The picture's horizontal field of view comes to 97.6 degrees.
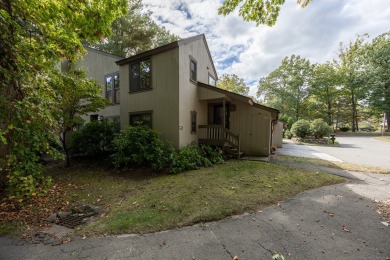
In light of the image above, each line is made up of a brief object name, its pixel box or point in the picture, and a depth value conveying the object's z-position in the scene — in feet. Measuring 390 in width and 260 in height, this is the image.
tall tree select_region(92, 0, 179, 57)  61.00
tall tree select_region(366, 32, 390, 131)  89.56
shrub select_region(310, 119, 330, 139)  62.85
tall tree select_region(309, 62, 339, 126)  103.50
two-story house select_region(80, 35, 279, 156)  28.35
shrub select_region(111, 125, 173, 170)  24.54
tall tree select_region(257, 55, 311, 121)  106.52
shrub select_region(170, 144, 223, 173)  24.73
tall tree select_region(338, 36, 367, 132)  100.22
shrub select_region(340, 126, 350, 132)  115.65
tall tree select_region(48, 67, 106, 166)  24.94
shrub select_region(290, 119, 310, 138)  66.44
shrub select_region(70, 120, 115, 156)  30.58
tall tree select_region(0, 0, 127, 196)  11.62
